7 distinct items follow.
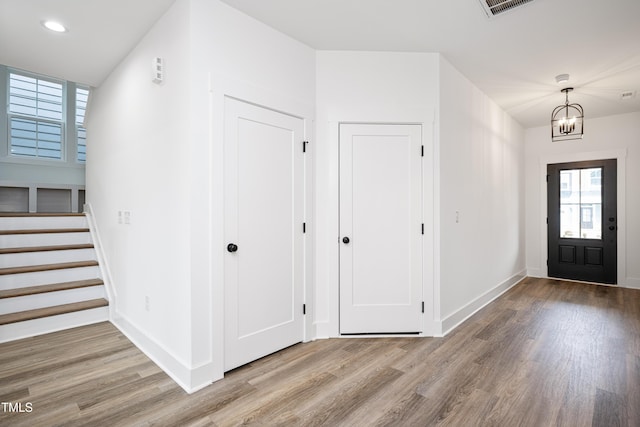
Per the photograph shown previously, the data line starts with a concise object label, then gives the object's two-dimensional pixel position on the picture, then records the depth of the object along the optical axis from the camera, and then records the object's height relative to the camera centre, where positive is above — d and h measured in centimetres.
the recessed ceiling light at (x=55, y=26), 258 +157
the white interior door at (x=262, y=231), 237 -14
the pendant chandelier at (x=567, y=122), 354 +146
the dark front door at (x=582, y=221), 507 -10
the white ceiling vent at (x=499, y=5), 233 +158
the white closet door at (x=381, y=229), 304 -14
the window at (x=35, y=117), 518 +166
